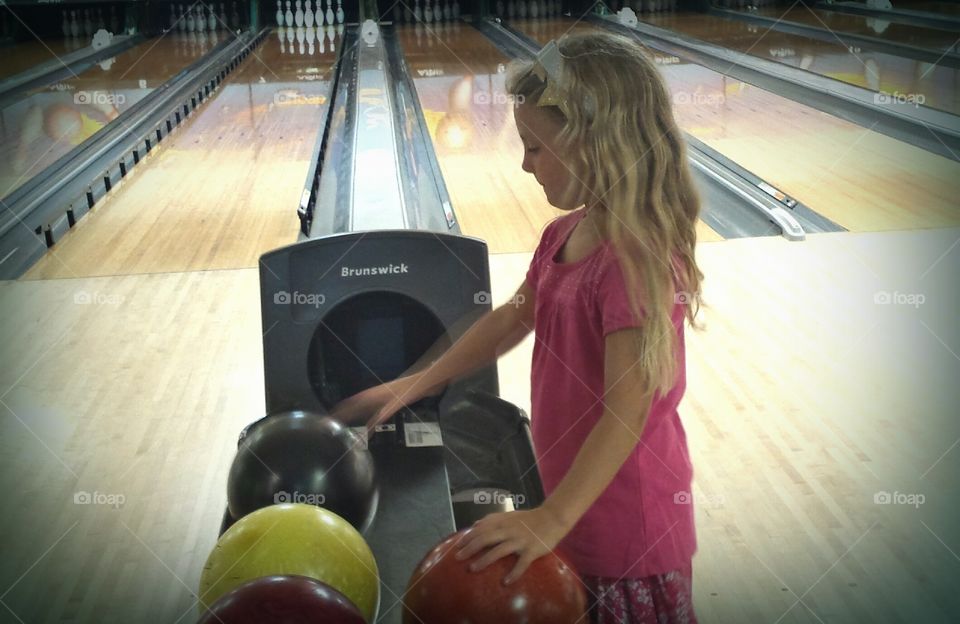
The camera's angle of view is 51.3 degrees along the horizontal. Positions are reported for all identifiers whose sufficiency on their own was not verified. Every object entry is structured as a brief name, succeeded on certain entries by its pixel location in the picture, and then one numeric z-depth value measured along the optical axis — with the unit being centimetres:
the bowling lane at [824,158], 370
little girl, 112
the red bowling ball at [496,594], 108
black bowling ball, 154
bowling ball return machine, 182
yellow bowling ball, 127
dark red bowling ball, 102
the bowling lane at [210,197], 356
